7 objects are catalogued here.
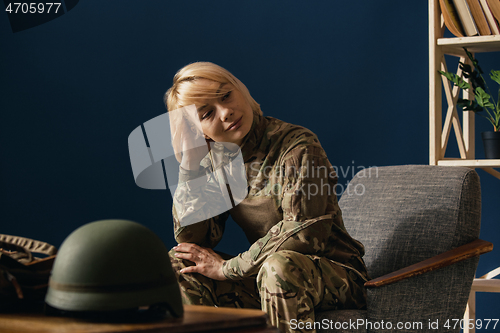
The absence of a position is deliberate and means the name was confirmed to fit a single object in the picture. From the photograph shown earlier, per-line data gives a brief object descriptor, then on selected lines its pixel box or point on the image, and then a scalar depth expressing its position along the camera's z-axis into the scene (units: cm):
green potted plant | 334
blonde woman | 272
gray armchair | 276
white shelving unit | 336
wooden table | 188
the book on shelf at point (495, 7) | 334
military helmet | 195
